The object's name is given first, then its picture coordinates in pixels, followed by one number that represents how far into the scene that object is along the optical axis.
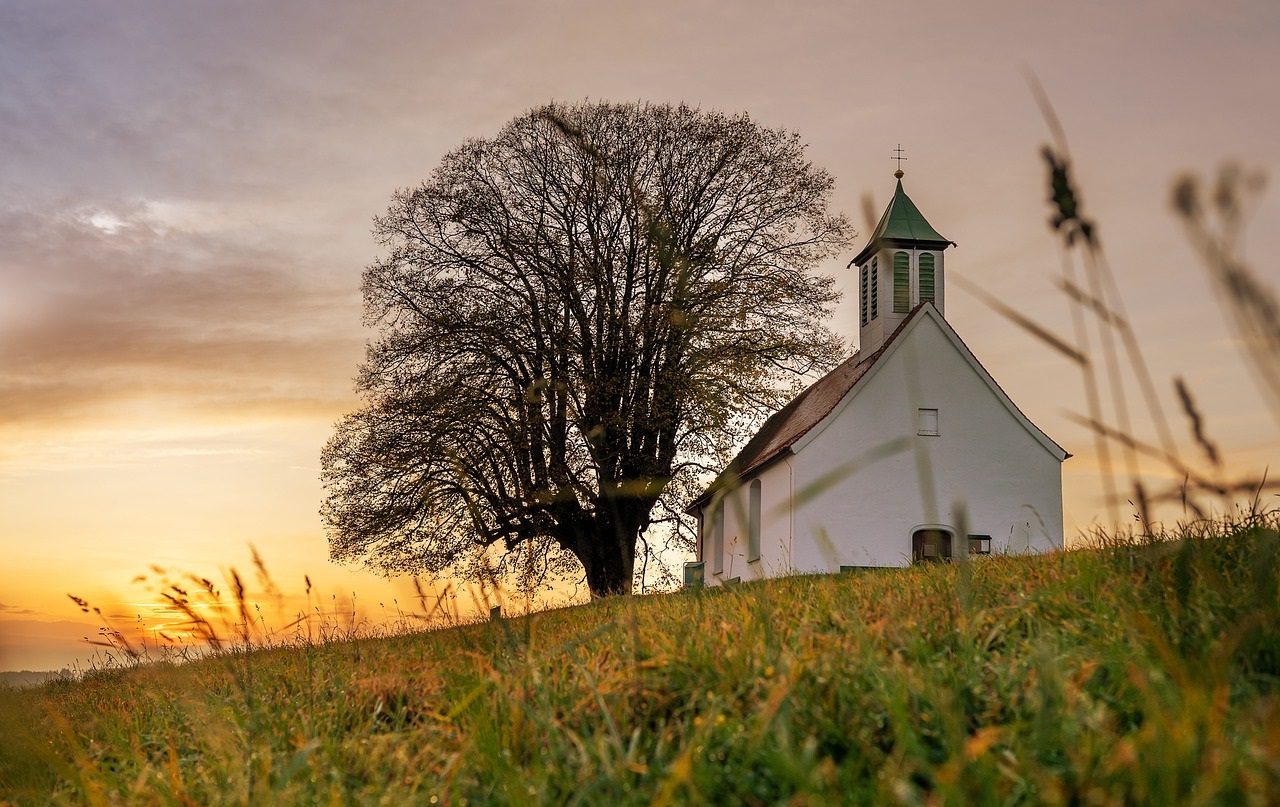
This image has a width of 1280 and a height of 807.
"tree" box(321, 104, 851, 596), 23.19
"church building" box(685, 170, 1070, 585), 22.48
